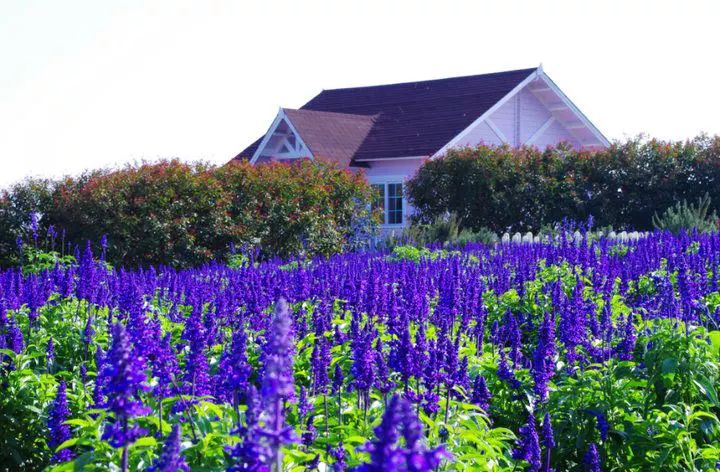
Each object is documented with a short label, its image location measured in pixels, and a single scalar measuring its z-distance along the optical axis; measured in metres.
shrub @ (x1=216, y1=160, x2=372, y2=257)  20.27
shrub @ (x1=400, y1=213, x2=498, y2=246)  20.73
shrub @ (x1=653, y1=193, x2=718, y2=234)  19.41
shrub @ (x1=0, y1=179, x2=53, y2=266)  20.86
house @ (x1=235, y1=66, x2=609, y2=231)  32.62
